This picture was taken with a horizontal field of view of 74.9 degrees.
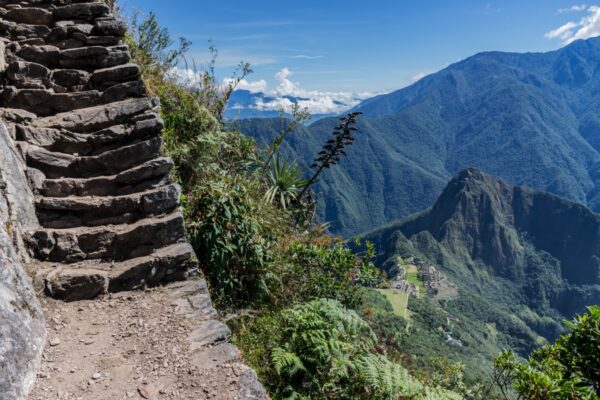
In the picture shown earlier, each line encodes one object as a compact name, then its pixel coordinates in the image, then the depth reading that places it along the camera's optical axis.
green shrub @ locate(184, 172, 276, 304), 5.86
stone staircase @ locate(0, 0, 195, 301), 4.99
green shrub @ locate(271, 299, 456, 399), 4.58
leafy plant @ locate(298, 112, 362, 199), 9.58
